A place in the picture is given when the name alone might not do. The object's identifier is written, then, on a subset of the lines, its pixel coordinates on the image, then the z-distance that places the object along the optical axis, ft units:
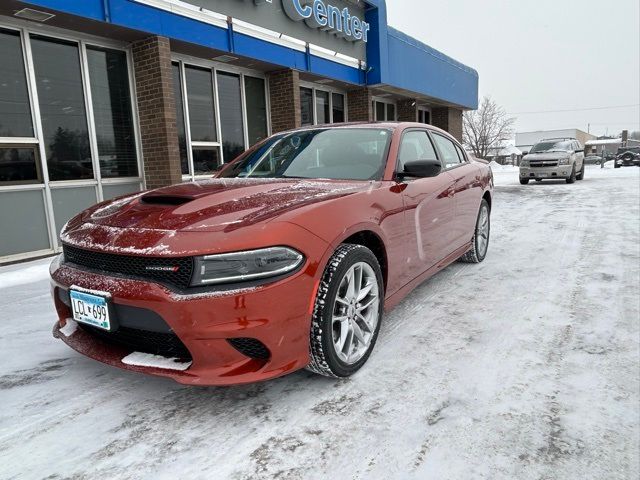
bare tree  150.41
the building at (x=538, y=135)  260.01
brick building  18.86
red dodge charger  6.50
